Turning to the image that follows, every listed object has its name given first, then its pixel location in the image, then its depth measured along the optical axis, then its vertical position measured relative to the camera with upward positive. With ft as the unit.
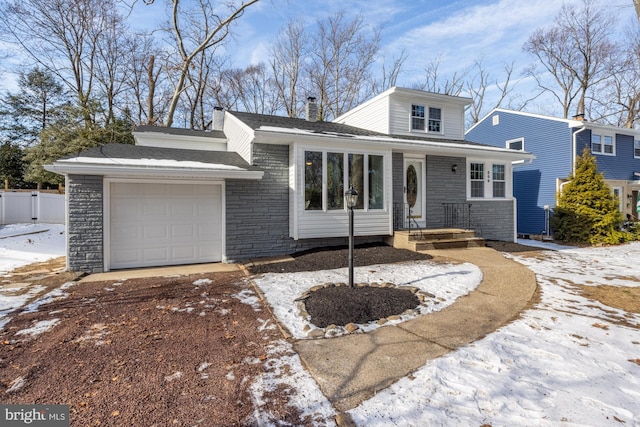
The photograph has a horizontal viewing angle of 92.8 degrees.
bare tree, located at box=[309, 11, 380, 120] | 71.61 +36.04
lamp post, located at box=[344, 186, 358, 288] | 15.28 -0.22
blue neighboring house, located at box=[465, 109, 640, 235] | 47.37 +9.61
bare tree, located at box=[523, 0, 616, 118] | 69.15 +38.66
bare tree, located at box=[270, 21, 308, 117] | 71.00 +36.25
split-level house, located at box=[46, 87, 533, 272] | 21.63 +1.91
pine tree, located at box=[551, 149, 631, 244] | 37.40 +0.38
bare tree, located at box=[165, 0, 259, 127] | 50.39 +32.07
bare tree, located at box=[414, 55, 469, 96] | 82.02 +36.42
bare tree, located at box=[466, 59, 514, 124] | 85.92 +35.66
